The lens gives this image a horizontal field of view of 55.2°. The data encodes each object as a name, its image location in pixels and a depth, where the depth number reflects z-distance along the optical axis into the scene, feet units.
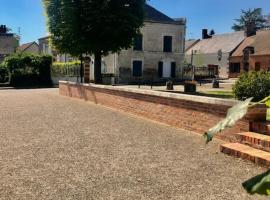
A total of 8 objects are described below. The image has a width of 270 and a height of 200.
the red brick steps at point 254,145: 14.61
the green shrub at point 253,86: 25.98
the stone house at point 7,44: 130.43
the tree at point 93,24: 46.26
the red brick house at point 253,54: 99.21
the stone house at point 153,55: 86.13
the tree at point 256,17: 187.22
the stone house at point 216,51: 110.37
